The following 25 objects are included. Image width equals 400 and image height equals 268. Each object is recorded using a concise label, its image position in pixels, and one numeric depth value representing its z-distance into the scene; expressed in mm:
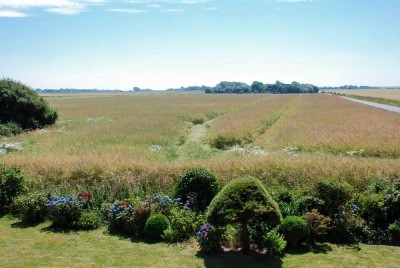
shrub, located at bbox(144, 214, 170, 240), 10023
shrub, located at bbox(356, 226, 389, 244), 9789
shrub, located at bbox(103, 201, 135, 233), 10492
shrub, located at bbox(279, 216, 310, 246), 9117
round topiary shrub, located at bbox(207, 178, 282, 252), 8117
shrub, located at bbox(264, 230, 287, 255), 8797
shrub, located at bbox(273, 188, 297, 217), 10164
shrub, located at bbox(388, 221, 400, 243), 9758
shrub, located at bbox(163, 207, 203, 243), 9836
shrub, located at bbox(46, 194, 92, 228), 11016
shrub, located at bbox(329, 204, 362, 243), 9688
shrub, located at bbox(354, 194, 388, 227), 10258
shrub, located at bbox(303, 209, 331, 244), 9391
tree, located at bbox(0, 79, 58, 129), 34212
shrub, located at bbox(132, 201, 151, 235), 10438
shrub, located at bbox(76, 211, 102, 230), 10883
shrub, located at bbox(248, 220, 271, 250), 9218
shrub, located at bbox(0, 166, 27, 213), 12508
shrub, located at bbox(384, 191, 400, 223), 10164
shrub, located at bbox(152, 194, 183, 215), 10805
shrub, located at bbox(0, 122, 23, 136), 31081
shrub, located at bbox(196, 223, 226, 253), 8953
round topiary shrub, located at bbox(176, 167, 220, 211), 11328
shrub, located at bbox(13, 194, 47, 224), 11539
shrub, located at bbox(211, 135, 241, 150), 26859
